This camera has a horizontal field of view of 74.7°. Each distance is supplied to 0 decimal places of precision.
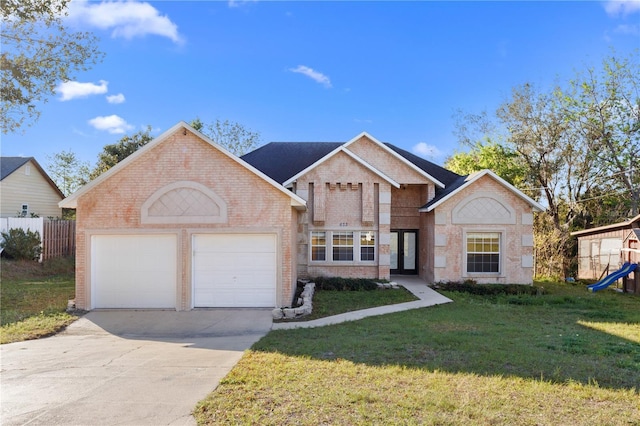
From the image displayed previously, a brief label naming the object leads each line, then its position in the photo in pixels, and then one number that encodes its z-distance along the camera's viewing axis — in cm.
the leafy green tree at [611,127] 2420
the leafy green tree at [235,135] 4091
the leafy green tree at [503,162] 2669
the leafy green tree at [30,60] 1521
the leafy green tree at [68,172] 4369
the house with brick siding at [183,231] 1270
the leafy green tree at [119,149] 3581
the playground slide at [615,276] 1812
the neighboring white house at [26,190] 2803
